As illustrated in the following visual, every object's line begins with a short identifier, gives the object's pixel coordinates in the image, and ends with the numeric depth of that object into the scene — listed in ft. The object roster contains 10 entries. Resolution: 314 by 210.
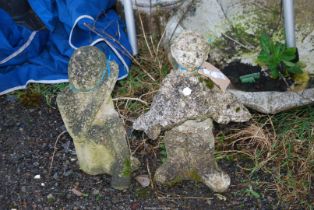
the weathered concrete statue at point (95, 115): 8.43
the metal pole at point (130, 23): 12.07
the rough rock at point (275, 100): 10.71
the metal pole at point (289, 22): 11.05
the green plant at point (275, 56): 10.91
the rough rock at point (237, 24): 11.94
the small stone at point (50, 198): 9.90
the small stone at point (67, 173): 10.38
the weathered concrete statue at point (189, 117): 8.39
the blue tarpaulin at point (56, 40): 12.18
